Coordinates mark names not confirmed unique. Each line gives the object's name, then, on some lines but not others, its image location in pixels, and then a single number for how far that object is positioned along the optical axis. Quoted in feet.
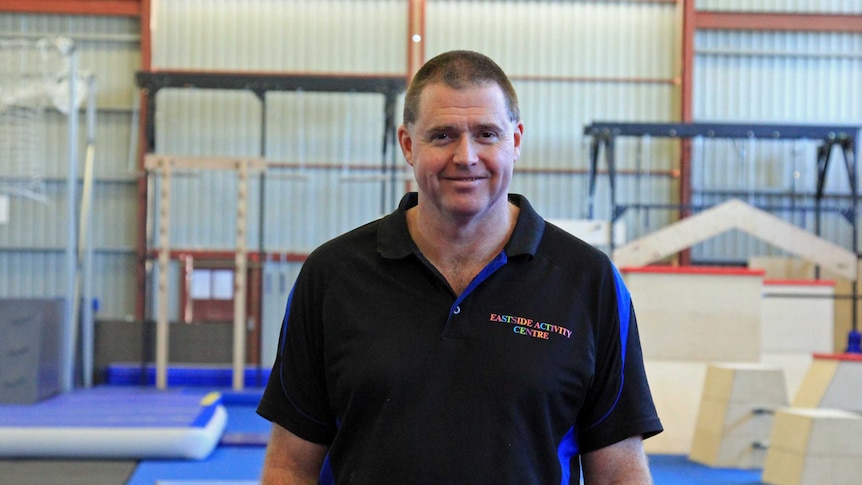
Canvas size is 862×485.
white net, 32.27
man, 5.77
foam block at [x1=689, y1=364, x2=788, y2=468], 21.52
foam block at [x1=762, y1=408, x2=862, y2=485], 17.97
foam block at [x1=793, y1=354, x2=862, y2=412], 20.90
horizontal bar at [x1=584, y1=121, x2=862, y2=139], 39.63
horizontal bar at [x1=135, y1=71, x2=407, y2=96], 36.42
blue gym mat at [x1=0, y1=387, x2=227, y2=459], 21.99
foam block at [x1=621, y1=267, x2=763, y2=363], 23.22
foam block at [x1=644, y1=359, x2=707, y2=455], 23.25
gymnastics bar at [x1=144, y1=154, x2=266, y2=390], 30.58
